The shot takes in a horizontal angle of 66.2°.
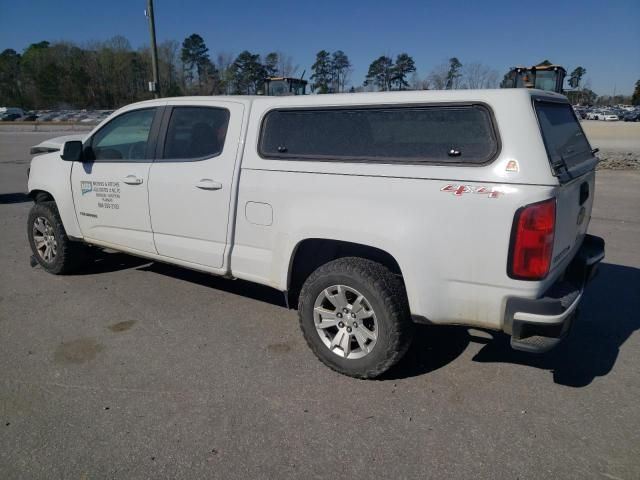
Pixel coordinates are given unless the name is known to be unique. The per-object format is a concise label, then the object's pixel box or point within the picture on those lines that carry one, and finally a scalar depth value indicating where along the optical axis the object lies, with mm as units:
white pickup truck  2684
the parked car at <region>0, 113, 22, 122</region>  54312
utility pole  22812
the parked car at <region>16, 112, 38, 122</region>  52812
